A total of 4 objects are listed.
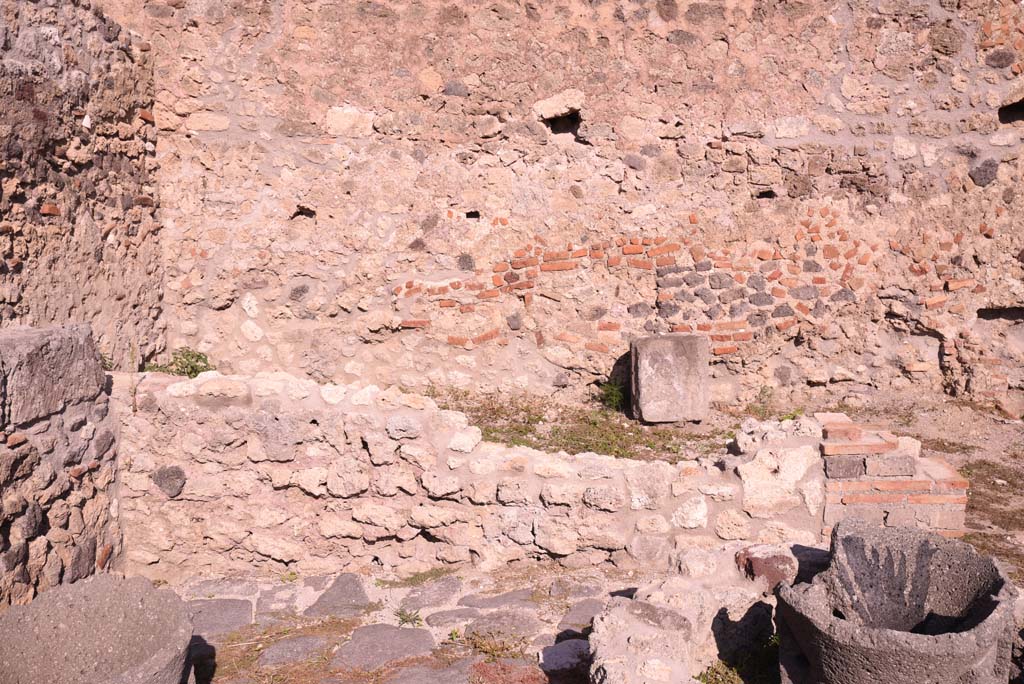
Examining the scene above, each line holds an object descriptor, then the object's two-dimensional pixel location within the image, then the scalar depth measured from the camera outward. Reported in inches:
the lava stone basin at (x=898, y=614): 108.7
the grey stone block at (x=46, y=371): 149.9
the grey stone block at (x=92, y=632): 120.9
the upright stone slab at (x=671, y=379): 254.4
